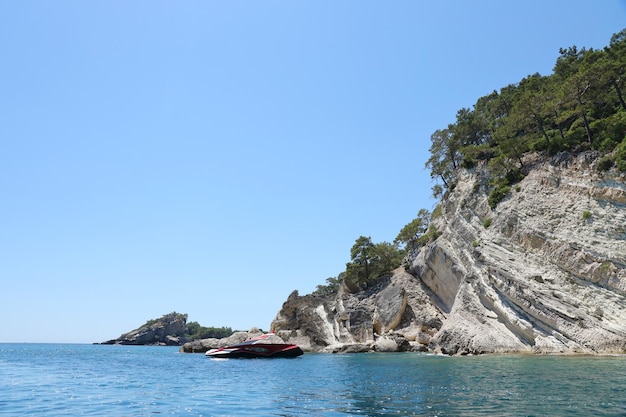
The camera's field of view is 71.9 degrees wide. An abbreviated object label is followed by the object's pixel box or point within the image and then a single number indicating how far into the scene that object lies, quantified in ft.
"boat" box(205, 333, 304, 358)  161.17
